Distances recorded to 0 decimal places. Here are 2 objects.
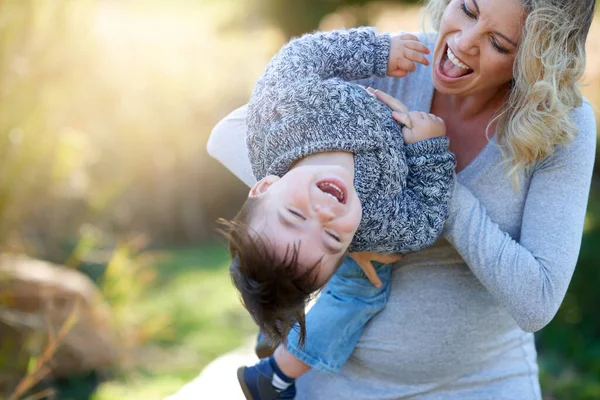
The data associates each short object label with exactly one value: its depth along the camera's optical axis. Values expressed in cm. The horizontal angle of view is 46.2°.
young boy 162
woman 181
